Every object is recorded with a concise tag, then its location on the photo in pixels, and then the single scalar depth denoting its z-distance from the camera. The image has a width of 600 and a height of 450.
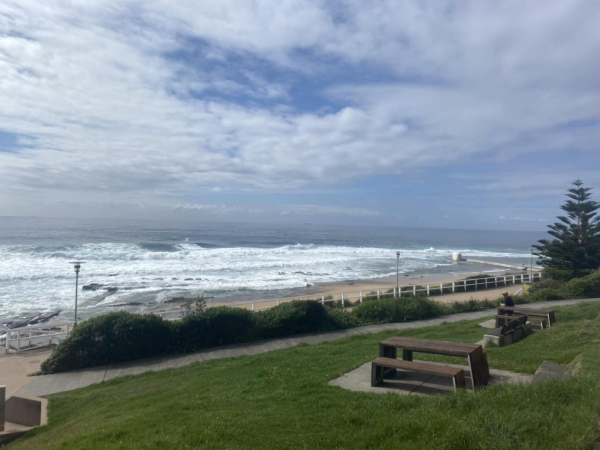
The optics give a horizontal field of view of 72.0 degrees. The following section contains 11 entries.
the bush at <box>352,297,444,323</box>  13.27
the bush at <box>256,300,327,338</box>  11.83
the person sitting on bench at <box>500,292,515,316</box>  11.22
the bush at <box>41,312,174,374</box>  9.92
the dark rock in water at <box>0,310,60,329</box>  17.47
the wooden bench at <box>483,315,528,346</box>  7.59
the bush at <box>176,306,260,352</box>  10.91
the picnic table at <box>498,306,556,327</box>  9.65
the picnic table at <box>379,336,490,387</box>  5.24
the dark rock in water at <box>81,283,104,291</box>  26.71
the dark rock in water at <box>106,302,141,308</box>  21.85
